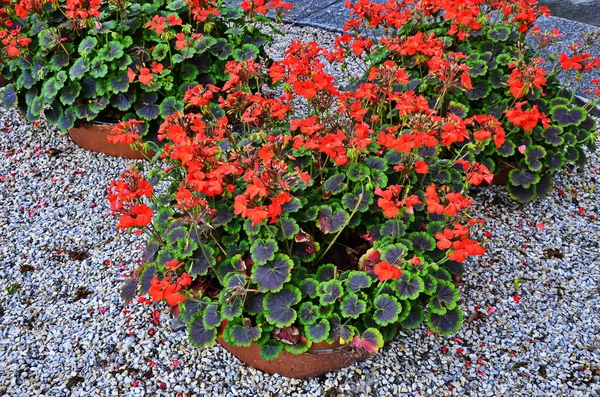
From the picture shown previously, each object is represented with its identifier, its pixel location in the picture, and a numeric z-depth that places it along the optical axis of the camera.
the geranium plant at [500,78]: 2.86
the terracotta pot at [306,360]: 2.09
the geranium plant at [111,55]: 3.17
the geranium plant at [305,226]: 1.94
